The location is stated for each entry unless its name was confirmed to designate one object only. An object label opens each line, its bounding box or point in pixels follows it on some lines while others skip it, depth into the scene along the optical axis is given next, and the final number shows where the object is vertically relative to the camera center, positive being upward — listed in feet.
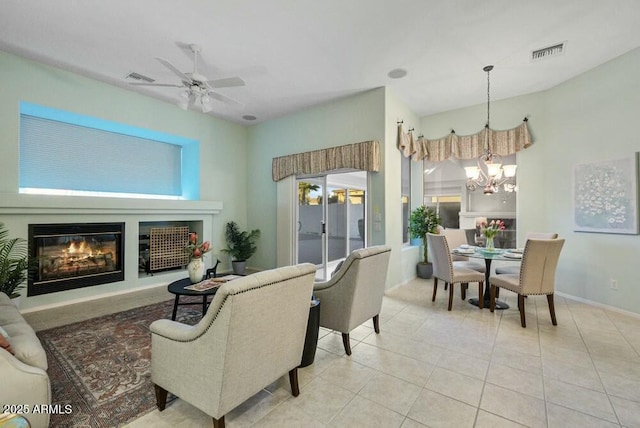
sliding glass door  17.80 -0.27
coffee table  9.22 -2.57
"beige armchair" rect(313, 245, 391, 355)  8.04 -2.28
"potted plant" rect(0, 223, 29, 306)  10.08 -1.83
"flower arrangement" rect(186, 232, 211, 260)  10.61 -1.34
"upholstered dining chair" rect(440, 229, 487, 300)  15.10 -1.43
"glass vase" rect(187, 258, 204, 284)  10.44 -2.08
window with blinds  13.28 +3.08
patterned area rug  6.00 -4.14
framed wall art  11.54 +0.77
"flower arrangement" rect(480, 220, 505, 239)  13.21 -0.74
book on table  9.58 -2.48
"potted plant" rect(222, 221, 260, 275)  19.04 -2.18
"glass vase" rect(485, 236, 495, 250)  13.27 -1.34
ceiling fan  10.51 +4.95
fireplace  12.50 -2.00
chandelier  12.57 +1.99
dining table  11.78 -1.74
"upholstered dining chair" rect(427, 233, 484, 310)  11.98 -2.47
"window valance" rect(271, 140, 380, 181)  14.52 +3.11
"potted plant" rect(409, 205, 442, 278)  16.61 -0.64
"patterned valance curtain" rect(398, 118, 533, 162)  15.43 +4.11
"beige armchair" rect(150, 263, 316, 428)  4.69 -2.36
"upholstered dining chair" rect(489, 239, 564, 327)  10.25 -2.10
